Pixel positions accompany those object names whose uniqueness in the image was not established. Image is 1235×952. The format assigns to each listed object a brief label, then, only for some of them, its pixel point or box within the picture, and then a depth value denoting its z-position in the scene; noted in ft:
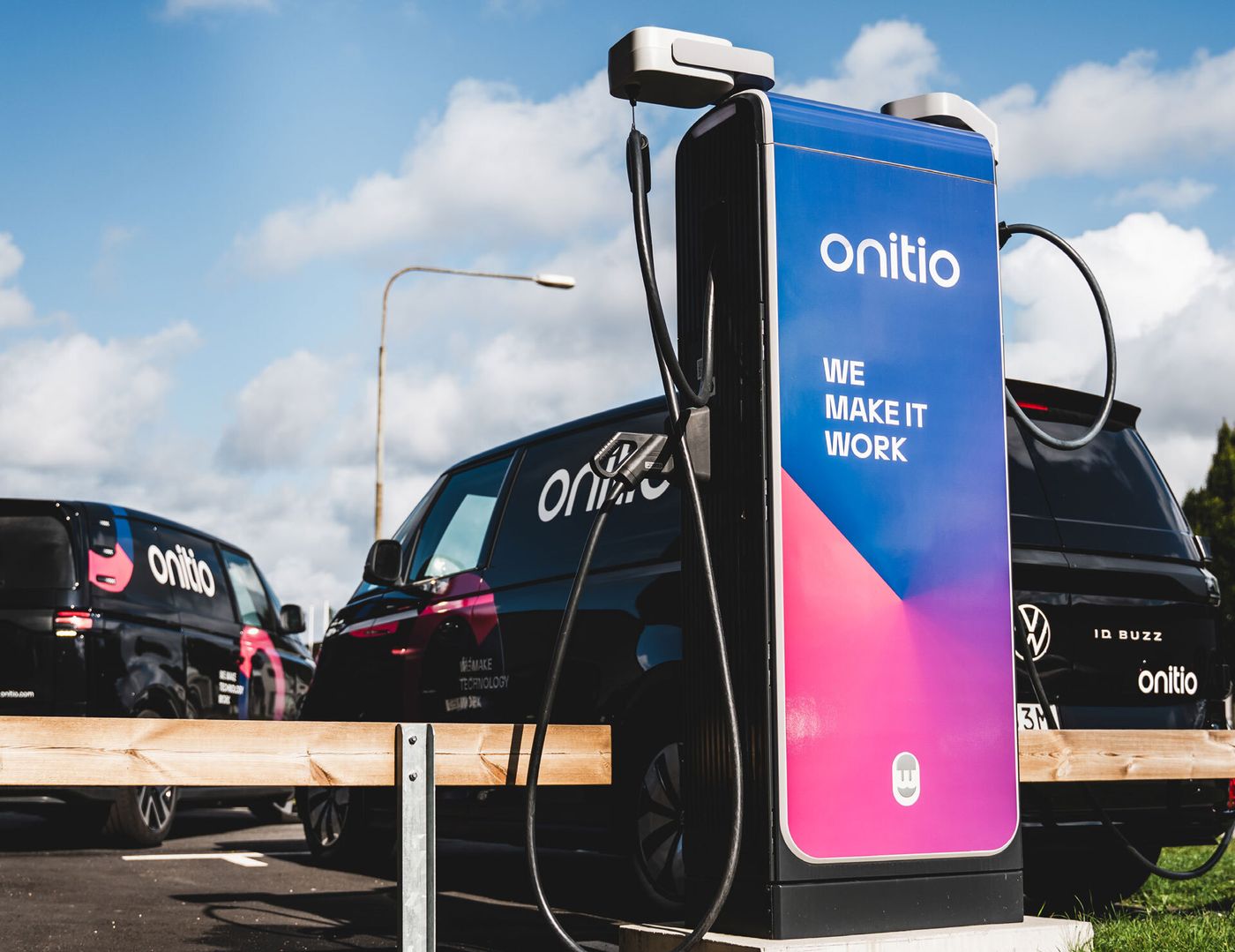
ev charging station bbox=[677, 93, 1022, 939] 12.09
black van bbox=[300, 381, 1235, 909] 17.63
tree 139.95
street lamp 68.90
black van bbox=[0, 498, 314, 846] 29.45
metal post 11.00
